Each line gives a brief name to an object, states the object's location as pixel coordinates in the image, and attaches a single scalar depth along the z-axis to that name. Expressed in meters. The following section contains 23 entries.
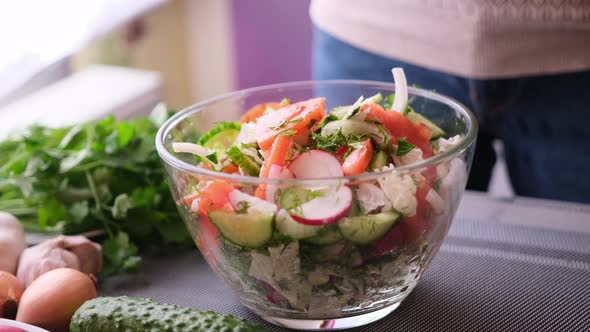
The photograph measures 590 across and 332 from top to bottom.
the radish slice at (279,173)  0.81
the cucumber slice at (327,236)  0.78
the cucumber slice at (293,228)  0.78
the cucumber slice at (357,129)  0.83
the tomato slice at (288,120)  0.84
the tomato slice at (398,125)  0.85
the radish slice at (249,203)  0.78
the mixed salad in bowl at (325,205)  0.78
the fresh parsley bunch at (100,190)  0.97
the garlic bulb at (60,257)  0.90
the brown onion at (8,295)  0.87
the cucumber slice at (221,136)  0.90
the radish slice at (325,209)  0.78
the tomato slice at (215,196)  0.80
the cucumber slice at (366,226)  0.78
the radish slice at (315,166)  0.81
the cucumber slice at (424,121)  0.88
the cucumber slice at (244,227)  0.78
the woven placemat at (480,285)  0.86
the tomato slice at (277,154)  0.82
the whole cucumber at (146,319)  0.80
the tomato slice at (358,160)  0.81
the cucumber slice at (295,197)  0.78
